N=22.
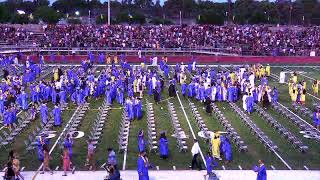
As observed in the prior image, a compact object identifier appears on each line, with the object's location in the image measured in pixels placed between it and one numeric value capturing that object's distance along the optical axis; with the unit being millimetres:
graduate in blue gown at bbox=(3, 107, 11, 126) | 22812
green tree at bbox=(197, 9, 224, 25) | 81938
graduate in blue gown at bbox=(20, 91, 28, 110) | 26828
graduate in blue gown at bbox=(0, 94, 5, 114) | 25305
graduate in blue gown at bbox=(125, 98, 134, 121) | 24203
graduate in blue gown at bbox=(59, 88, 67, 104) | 28359
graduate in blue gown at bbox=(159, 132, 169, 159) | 18188
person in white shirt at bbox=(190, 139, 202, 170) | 17078
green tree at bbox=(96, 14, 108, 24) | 88169
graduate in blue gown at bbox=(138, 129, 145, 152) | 18625
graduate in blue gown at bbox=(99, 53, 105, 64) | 48844
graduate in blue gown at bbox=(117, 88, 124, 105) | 28734
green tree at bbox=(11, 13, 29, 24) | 78562
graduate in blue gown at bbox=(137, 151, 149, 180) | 15430
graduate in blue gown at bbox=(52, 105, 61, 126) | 23144
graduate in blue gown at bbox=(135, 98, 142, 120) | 24697
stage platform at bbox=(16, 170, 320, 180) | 16328
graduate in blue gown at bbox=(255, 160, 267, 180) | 15031
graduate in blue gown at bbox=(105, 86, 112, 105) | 28328
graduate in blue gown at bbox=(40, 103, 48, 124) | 23766
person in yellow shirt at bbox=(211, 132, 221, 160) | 17969
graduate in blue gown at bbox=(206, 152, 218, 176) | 15892
